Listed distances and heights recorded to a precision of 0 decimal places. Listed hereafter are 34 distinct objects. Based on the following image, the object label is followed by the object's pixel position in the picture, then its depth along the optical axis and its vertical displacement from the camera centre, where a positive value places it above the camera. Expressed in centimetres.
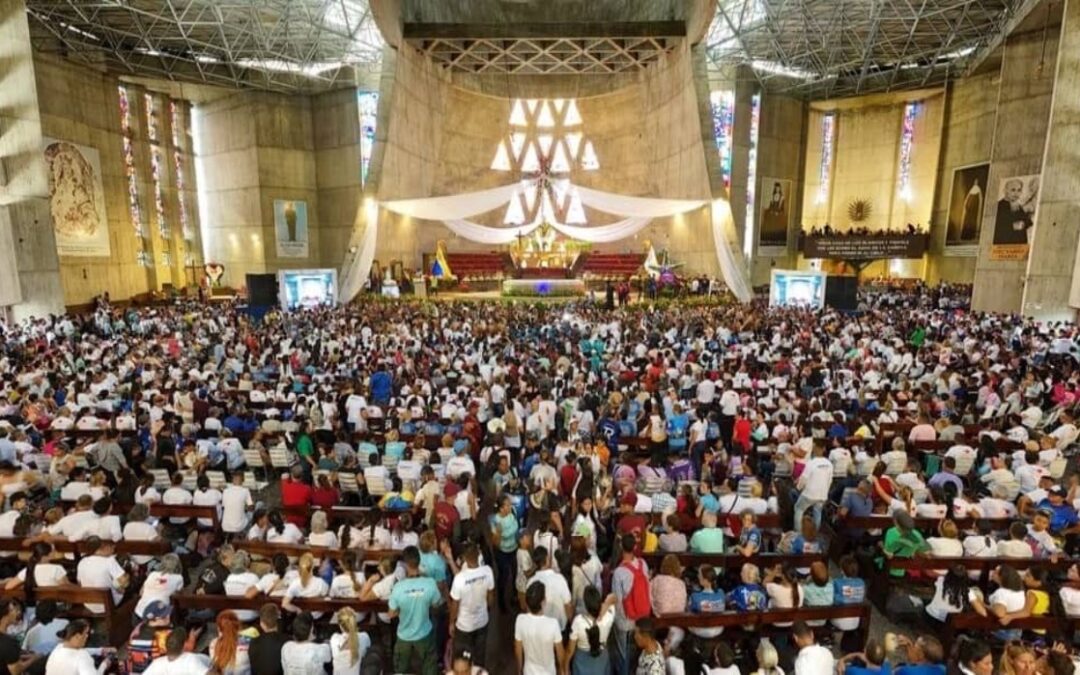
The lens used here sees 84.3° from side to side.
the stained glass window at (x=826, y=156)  3297 +510
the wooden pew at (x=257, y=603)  416 -249
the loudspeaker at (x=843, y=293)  1930 -142
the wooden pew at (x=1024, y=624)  406 -254
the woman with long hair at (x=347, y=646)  350 -236
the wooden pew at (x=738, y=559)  470 -243
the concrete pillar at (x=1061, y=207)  1563 +118
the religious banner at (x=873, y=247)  2641 +10
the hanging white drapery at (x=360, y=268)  2077 -79
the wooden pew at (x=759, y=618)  404 -251
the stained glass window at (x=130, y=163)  2523 +345
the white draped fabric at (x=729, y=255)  2020 -23
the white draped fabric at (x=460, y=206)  2077 +139
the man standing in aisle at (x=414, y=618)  385 -238
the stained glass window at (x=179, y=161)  2831 +396
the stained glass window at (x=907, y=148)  3062 +518
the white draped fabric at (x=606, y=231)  2219 +62
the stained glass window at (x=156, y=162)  2694 +369
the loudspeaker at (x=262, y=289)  1934 -144
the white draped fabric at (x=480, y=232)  2262 +57
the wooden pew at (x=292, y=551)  470 -242
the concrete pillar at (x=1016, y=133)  1828 +364
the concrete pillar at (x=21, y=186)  1541 +151
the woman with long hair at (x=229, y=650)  348 -236
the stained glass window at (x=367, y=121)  2811 +582
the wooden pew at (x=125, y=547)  492 -248
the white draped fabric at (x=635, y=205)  2038 +148
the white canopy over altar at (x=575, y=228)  2044 +106
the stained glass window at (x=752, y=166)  2858 +394
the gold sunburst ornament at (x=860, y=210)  3238 +210
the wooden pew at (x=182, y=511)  564 -250
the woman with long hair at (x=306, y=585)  419 -237
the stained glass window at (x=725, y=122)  2798 +587
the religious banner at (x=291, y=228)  2830 +82
